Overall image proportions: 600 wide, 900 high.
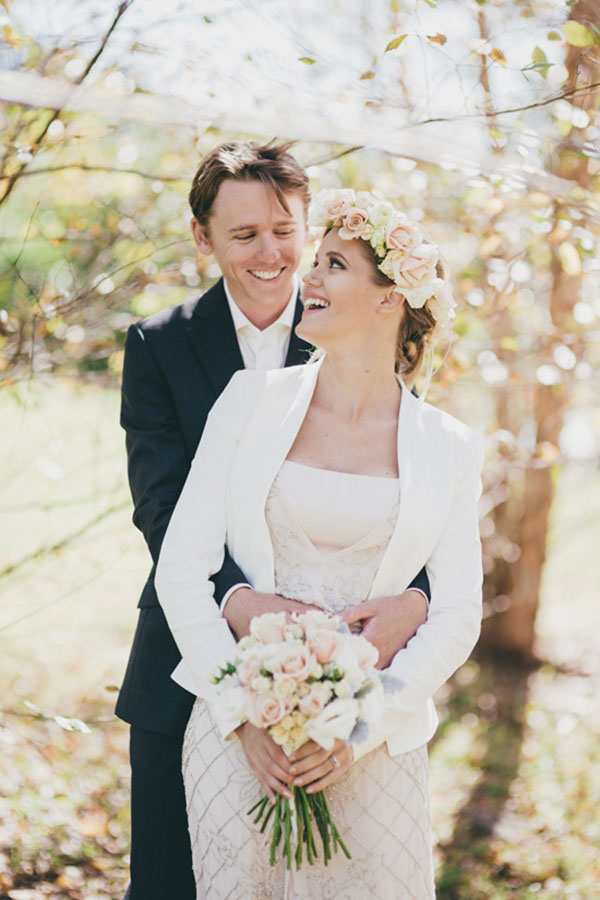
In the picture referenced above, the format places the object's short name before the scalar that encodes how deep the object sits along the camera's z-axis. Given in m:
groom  2.64
